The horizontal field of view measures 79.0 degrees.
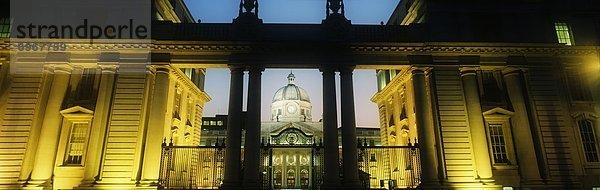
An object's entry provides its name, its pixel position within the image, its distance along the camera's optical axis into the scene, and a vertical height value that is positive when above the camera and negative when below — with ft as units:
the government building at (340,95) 71.20 +18.88
